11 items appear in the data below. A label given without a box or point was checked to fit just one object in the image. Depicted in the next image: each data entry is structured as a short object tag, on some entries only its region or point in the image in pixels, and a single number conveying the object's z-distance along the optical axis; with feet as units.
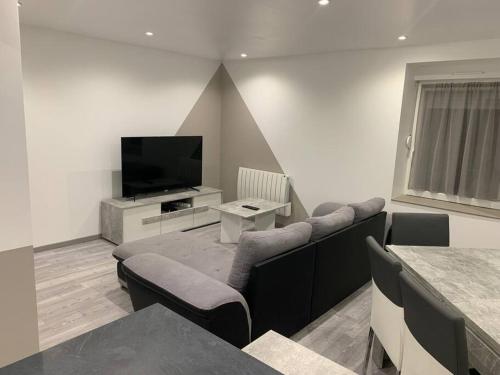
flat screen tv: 14.99
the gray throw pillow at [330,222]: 9.14
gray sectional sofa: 6.90
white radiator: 17.03
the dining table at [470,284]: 5.04
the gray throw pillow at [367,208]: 10.89
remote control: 14.98
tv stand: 14.44
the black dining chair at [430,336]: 4.34
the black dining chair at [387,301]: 6.11
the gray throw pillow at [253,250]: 7.56
